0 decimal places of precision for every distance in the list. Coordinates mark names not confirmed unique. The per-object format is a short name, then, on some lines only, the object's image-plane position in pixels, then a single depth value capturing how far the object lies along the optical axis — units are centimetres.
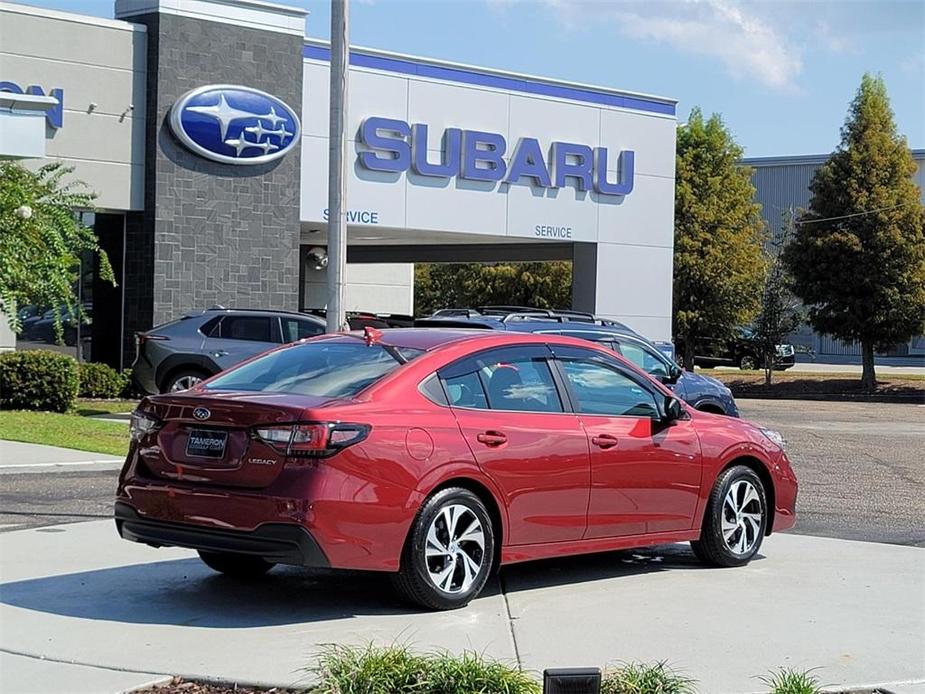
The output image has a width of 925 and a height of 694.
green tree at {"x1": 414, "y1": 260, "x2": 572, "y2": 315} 5456
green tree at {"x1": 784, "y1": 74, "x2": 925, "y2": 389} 4216
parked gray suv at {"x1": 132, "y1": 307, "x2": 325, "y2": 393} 2145
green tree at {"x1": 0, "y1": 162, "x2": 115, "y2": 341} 1475
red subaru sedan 735
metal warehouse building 7662
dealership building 2534
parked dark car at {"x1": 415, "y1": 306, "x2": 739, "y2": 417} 1581
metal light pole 1405
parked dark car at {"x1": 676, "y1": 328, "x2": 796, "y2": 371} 5266
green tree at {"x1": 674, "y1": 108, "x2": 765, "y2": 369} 4741
